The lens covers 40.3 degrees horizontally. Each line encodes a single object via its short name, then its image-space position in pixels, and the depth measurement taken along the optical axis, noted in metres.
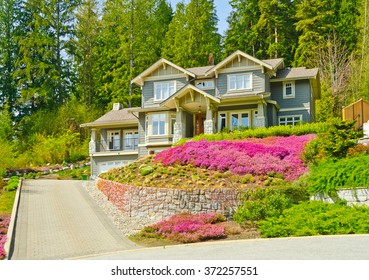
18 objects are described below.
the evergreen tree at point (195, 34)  41.94
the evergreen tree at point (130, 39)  46.34
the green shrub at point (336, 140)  21.27
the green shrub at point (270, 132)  28.83
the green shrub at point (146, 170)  23.91
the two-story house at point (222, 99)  32.91
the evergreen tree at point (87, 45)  50.72
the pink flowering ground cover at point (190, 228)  16.73
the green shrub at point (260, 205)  17.81
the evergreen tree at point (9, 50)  50.06
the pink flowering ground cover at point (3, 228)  15.12
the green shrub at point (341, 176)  18.50
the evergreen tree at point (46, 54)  48.42
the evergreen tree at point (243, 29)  39.28
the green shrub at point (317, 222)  15.72
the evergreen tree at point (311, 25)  43.06
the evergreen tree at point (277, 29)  39.47
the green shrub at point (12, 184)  27.02
